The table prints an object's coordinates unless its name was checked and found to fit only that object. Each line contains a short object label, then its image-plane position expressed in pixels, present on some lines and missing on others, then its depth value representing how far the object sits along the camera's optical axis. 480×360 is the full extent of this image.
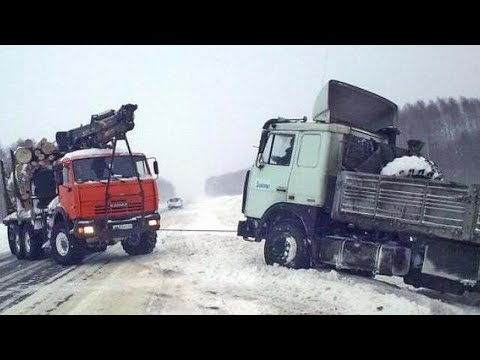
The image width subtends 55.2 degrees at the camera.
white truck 6.75
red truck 10.52
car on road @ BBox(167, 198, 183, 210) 48.53
